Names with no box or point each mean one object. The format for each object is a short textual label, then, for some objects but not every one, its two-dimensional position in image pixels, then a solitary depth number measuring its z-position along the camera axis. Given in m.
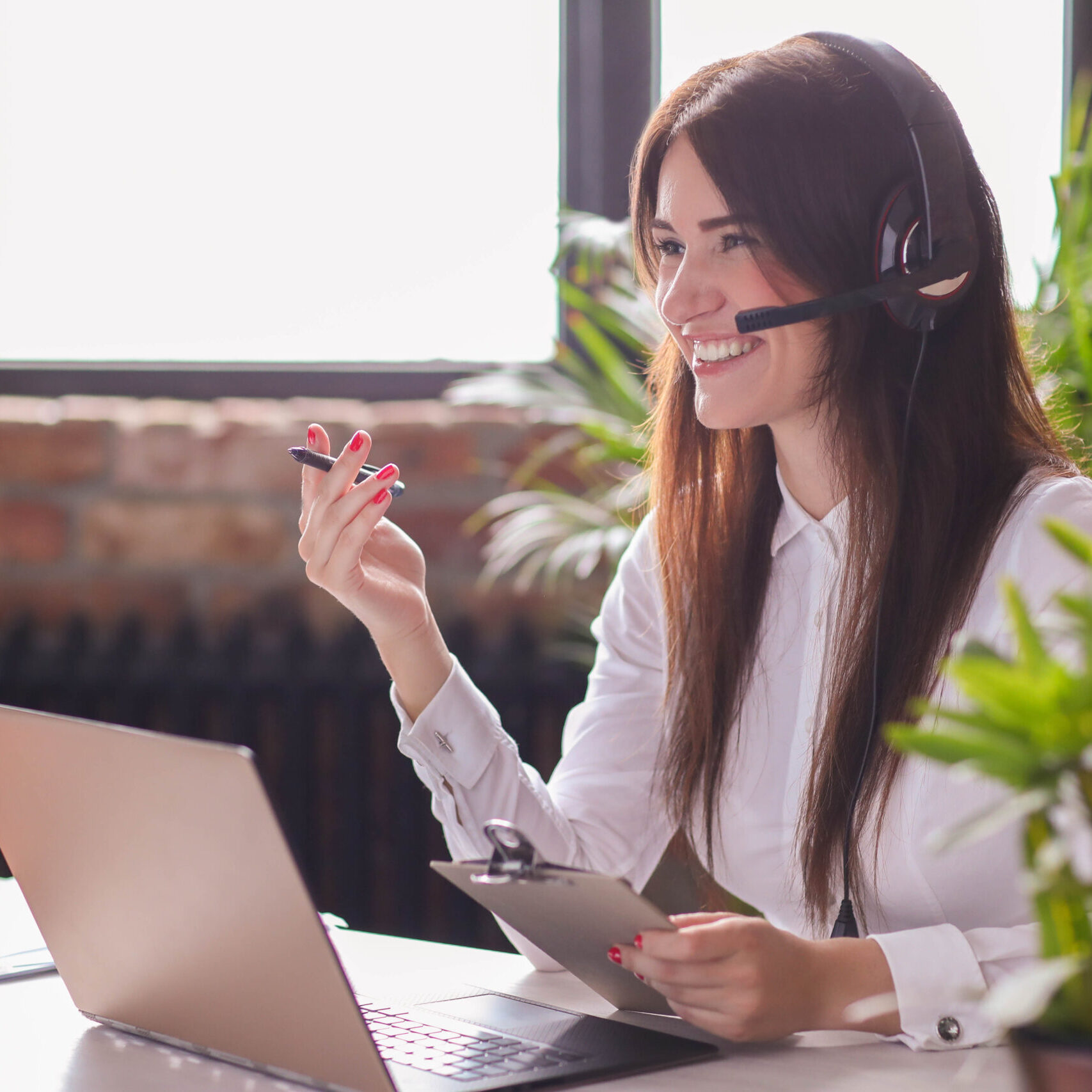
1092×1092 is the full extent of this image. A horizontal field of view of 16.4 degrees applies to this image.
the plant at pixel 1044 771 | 1.30
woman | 2.43
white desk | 2.15
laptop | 2.09
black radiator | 3.20
